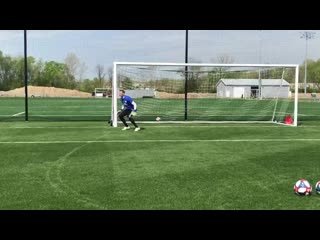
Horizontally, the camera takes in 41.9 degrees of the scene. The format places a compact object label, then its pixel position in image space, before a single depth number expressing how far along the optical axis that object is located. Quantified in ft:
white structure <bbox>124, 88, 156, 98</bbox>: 66.52
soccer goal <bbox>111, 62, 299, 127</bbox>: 61.05
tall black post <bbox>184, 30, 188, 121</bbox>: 66.10
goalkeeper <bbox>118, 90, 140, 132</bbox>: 50.57
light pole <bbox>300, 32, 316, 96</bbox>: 200.44
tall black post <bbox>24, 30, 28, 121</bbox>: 63.41
